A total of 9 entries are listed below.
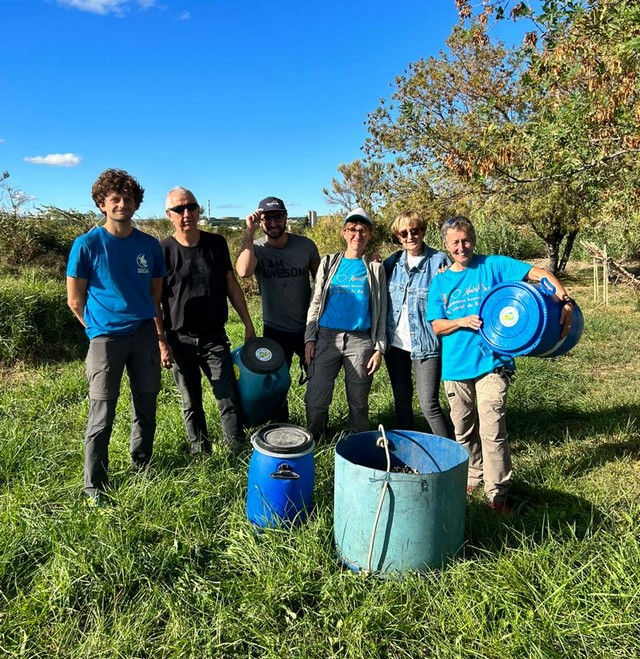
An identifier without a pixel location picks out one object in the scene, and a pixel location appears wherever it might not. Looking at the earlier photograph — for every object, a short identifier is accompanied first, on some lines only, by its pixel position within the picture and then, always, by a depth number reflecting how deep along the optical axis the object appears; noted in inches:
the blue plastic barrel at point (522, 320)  105.0
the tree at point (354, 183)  1251.8
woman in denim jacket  128.7
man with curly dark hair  111.3
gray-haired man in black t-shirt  132.2
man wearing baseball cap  138.6
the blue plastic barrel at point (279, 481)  99.3
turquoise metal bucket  84.4
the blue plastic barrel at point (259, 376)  145.0
